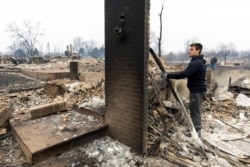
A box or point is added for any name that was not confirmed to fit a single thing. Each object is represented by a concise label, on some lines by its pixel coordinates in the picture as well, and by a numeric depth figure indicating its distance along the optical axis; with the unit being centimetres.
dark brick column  283
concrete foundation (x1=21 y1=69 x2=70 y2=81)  921
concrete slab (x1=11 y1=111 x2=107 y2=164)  282
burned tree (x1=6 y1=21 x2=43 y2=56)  4453
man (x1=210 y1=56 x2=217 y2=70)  1384
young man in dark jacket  345
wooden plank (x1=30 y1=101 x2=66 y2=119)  388
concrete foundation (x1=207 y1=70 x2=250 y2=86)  830
